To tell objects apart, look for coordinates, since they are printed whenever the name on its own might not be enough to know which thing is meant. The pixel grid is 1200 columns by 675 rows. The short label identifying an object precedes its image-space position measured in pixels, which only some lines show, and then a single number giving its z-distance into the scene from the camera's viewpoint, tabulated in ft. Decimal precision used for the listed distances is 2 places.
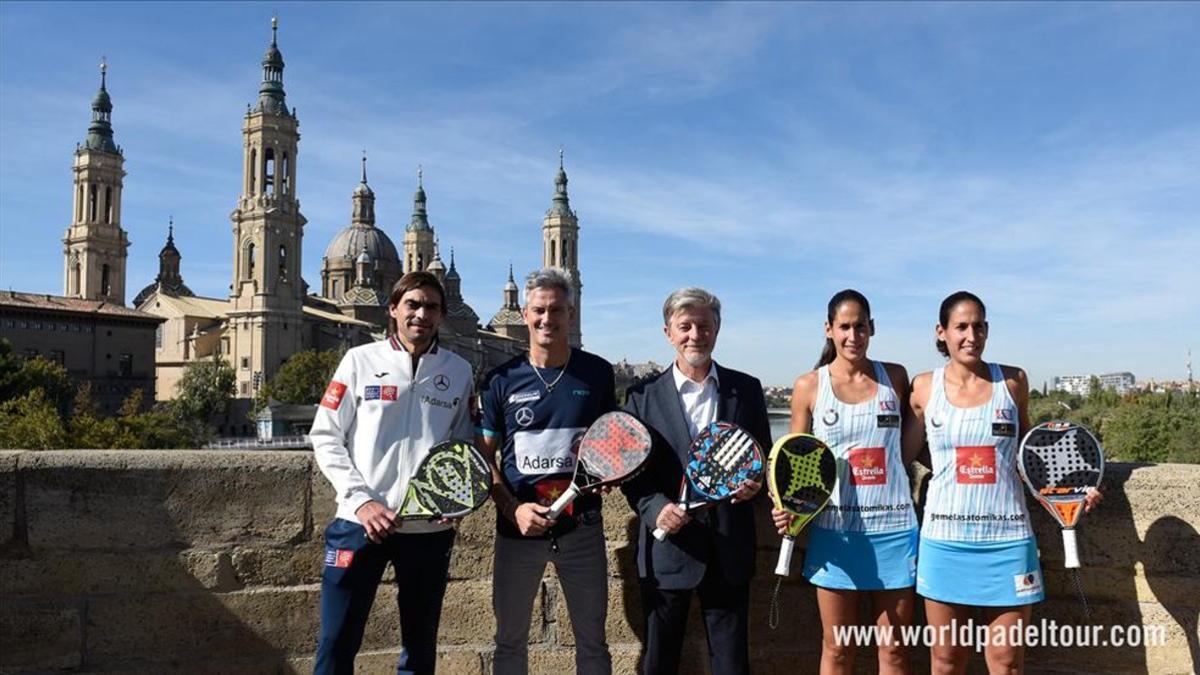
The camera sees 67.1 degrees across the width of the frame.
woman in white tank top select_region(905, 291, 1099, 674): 11.57
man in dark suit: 11.73
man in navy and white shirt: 11.85
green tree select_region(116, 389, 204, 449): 137.80
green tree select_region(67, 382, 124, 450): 117.29
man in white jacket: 11.35
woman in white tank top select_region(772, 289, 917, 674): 11.76
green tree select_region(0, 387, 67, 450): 106.52
